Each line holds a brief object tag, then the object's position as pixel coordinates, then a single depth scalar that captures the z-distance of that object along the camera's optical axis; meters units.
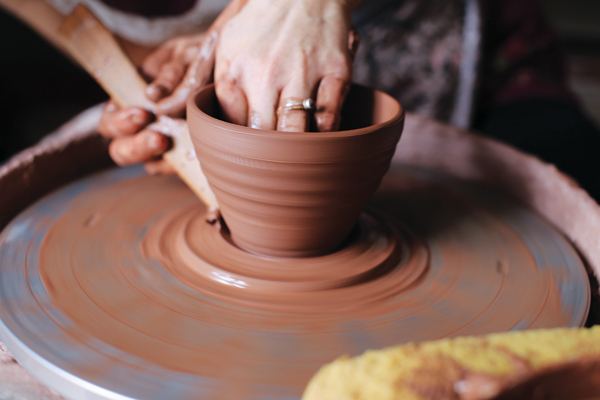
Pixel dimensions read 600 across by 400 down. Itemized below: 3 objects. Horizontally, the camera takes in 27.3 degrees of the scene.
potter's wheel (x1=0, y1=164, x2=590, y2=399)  0.63
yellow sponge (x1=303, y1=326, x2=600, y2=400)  0.58
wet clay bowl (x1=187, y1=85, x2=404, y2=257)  0.65
